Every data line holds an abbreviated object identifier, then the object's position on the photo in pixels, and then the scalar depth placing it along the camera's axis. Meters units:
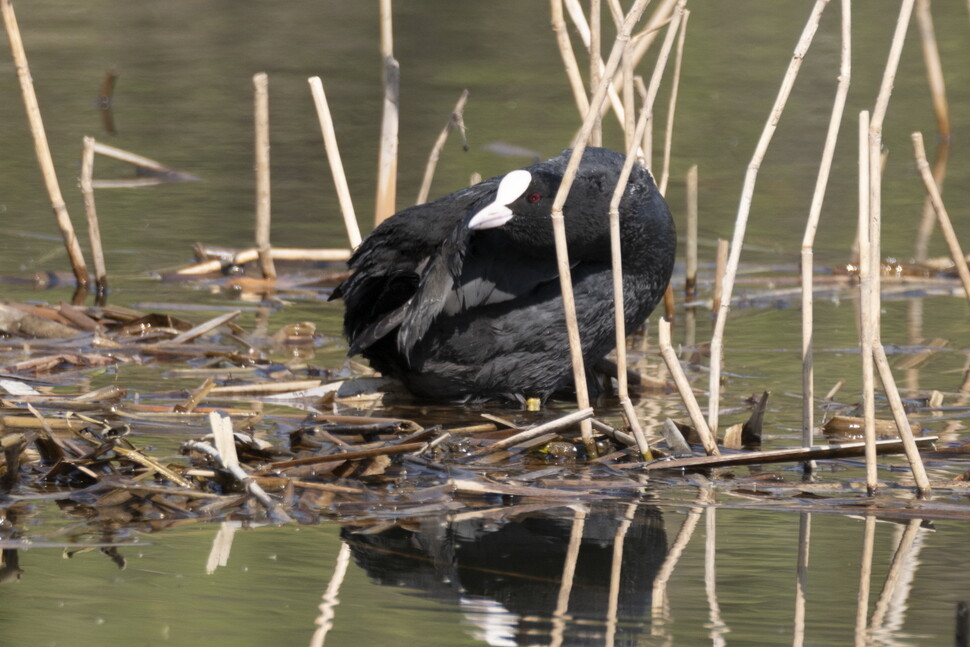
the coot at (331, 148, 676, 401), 8.41
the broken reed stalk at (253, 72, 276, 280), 11.43
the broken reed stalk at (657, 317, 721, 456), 7.34
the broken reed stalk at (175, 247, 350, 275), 12.80
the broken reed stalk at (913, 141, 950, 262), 13.78
